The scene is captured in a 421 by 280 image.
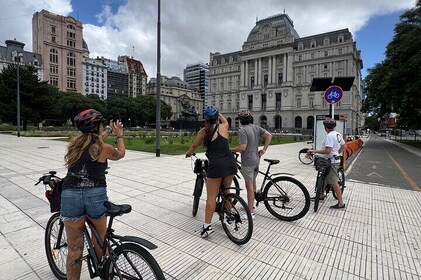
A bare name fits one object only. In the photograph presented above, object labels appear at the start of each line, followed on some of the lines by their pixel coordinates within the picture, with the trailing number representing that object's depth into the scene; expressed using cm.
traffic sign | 859
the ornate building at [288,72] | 7706
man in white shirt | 550
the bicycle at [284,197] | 462
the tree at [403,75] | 2231
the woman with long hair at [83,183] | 228
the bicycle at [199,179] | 449
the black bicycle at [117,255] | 213
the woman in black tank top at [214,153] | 375
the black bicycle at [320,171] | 537
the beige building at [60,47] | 9619
